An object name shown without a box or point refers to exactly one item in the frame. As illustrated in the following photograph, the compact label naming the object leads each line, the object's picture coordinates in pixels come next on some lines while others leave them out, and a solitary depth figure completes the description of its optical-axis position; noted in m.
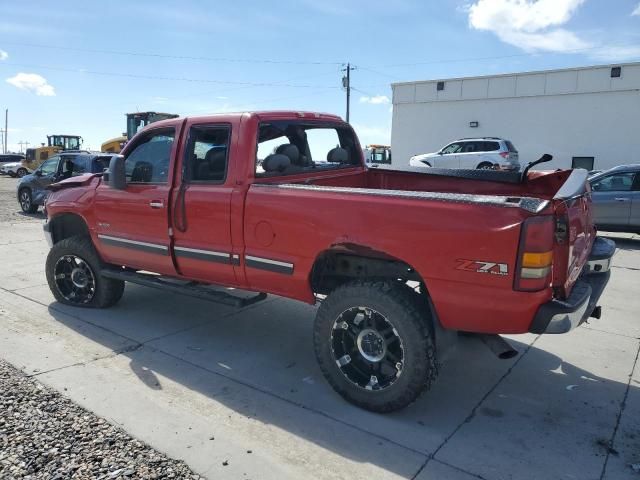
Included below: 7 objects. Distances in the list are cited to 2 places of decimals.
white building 22.80
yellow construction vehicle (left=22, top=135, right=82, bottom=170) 33.88
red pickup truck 2.88
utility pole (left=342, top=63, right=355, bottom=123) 37.62
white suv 19.75
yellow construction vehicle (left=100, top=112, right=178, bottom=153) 25.14
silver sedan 10.00
